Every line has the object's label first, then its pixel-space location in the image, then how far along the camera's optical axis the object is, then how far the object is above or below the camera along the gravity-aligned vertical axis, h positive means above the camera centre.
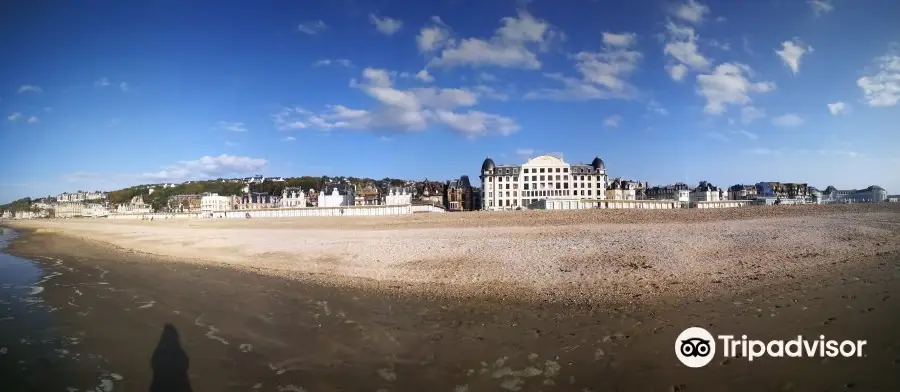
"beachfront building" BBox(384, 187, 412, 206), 98.56 +0.99
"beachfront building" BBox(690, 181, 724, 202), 104.74 +1.34
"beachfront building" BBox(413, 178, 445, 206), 103.73 +2.19
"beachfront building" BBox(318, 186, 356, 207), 100.38 +1.04
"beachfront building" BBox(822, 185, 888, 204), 79.75 +0.24
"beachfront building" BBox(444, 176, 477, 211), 98.72 +1.39
